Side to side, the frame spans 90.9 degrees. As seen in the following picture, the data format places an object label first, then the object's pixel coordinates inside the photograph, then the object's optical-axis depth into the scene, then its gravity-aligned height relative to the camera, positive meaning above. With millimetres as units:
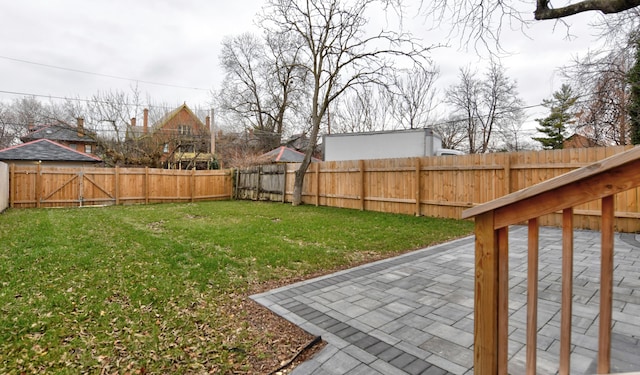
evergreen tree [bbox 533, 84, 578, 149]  21453 +4334
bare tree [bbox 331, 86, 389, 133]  23109 +5373
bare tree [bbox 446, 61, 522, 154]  20938 +5751
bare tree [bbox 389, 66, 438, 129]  22298 +5917
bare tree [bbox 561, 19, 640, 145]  6160 +2743
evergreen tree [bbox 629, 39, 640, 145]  7538 +2175
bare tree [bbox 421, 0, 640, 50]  4328 +2405
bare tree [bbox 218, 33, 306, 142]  23750 +7337
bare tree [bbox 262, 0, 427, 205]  10617 +5051
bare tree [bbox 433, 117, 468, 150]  22828 +3998
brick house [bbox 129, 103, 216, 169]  18234 +2976
